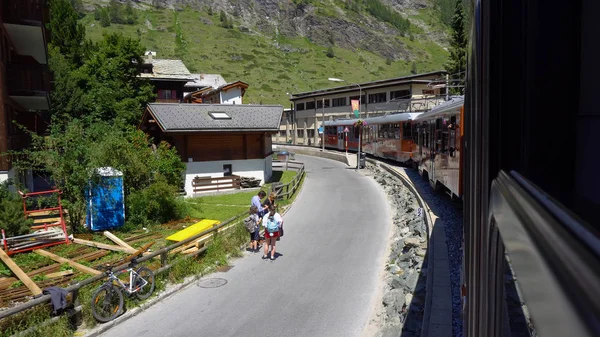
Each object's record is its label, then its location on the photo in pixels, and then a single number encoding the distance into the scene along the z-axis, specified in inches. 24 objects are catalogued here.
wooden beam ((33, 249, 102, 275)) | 449.1
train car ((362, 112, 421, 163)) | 1011.9
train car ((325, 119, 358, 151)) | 1612.0
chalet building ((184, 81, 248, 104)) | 1961.2
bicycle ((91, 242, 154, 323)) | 355.3
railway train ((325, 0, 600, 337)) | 26.0
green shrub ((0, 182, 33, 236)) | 536.7
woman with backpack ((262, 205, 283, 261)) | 506.3
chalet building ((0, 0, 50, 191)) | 722.2
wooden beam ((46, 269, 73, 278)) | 445.6
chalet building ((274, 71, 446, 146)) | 1781.5
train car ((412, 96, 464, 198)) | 487.8
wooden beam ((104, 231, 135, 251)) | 559.5
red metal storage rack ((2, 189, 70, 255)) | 525.0
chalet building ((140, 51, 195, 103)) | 1830.7
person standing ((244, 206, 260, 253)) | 548.7
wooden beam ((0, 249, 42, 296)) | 387.9
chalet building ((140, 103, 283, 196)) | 989.8
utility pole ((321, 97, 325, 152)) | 1926.7
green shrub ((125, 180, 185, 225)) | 692.1
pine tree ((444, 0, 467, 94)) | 1966.0
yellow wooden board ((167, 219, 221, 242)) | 528.4
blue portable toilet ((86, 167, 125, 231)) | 638.5
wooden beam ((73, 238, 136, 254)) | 543.8
